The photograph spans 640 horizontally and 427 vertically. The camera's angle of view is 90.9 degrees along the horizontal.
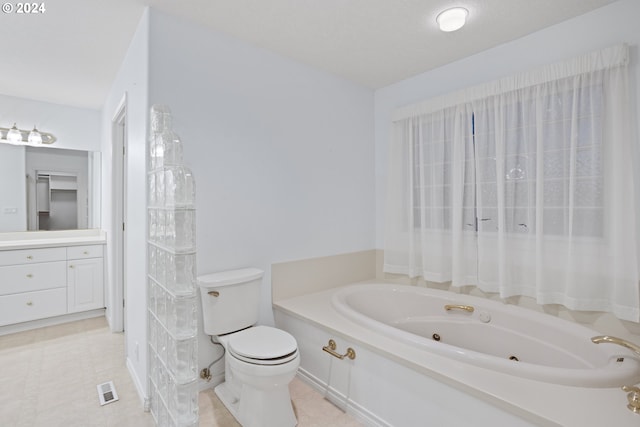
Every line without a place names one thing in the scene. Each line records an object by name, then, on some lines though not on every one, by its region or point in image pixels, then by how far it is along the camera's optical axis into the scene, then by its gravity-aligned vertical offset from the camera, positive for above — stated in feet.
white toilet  5.27 -2.44
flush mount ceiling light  6.08 +3.79
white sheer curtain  5.82 +0.53
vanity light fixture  10.32 +2.57
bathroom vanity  9.57 -2.04
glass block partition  4.43 -1.01
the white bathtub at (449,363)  3.90 -2.36
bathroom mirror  10.46 +0.84
